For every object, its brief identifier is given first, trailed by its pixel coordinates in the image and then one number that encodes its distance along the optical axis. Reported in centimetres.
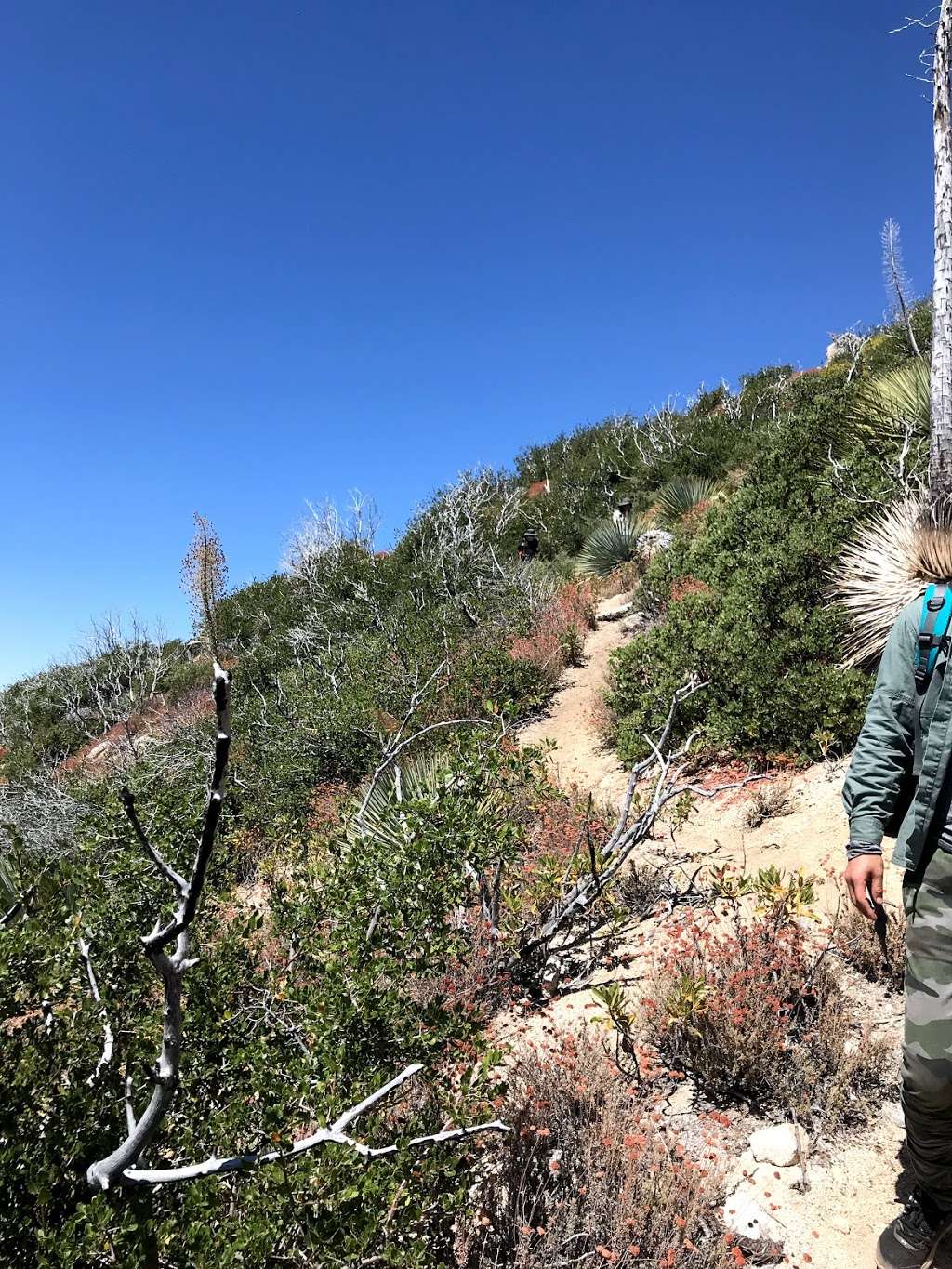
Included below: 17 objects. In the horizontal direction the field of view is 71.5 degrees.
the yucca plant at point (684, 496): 1394
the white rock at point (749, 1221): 215
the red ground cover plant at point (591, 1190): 205
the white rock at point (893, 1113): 252
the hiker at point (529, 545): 1767
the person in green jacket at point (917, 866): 181
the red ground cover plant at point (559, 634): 987
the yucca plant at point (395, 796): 356
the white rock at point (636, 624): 1034
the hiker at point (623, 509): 1617
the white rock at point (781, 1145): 238
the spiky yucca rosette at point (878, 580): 535
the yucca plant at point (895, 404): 724
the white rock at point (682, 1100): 278
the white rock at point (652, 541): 1305
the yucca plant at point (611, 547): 1393
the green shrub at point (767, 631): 549
